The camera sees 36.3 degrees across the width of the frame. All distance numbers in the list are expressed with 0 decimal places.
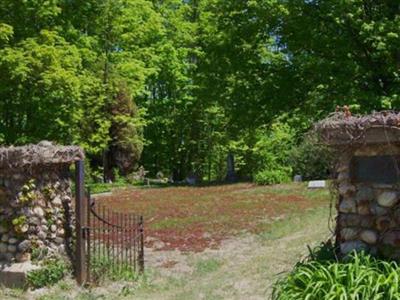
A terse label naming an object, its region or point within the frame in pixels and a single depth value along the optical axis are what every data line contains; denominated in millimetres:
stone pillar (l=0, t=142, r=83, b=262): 8992
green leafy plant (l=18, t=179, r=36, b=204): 9047
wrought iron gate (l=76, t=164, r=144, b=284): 9477
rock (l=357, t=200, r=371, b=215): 6305
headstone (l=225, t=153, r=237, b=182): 29720
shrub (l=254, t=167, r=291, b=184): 24141
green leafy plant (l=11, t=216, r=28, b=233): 8992
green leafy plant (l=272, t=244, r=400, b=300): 5328
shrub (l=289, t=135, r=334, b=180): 23914
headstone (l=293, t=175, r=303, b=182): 24691
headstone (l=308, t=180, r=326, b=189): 20758
